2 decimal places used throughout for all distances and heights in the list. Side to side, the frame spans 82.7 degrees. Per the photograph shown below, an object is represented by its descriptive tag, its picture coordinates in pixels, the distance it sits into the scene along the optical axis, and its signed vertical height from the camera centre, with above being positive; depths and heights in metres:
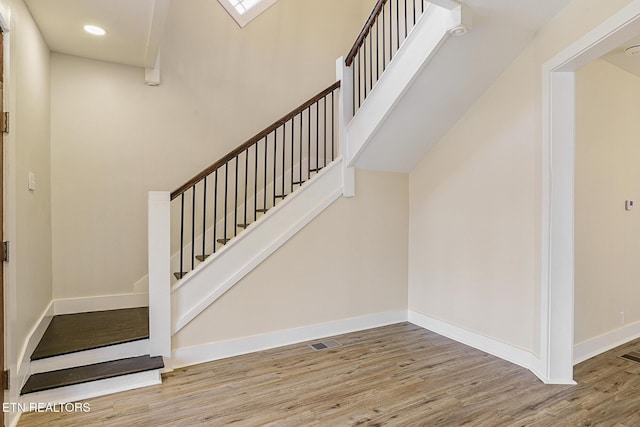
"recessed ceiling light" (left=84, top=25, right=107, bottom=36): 2.94 +1.45
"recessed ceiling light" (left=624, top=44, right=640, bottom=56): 2.94 +1.29
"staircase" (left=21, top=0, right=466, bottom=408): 2.61 -0.37
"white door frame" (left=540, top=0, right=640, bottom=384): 2.72 -0.10
